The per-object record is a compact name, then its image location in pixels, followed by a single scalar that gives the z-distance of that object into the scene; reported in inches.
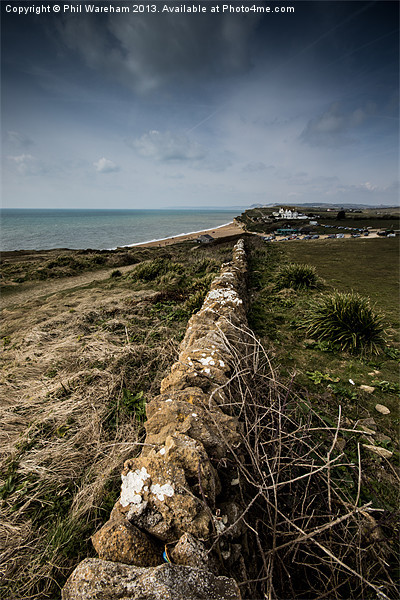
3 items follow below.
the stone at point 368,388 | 117.6
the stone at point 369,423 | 97.9
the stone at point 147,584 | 38.3
